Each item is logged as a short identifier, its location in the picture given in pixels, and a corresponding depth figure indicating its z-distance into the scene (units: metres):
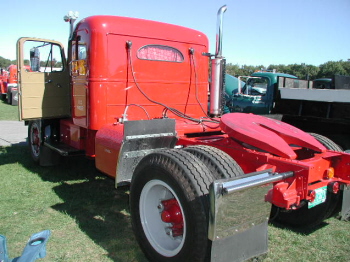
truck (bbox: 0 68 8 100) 23.31
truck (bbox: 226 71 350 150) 5.48
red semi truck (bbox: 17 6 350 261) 2.38
